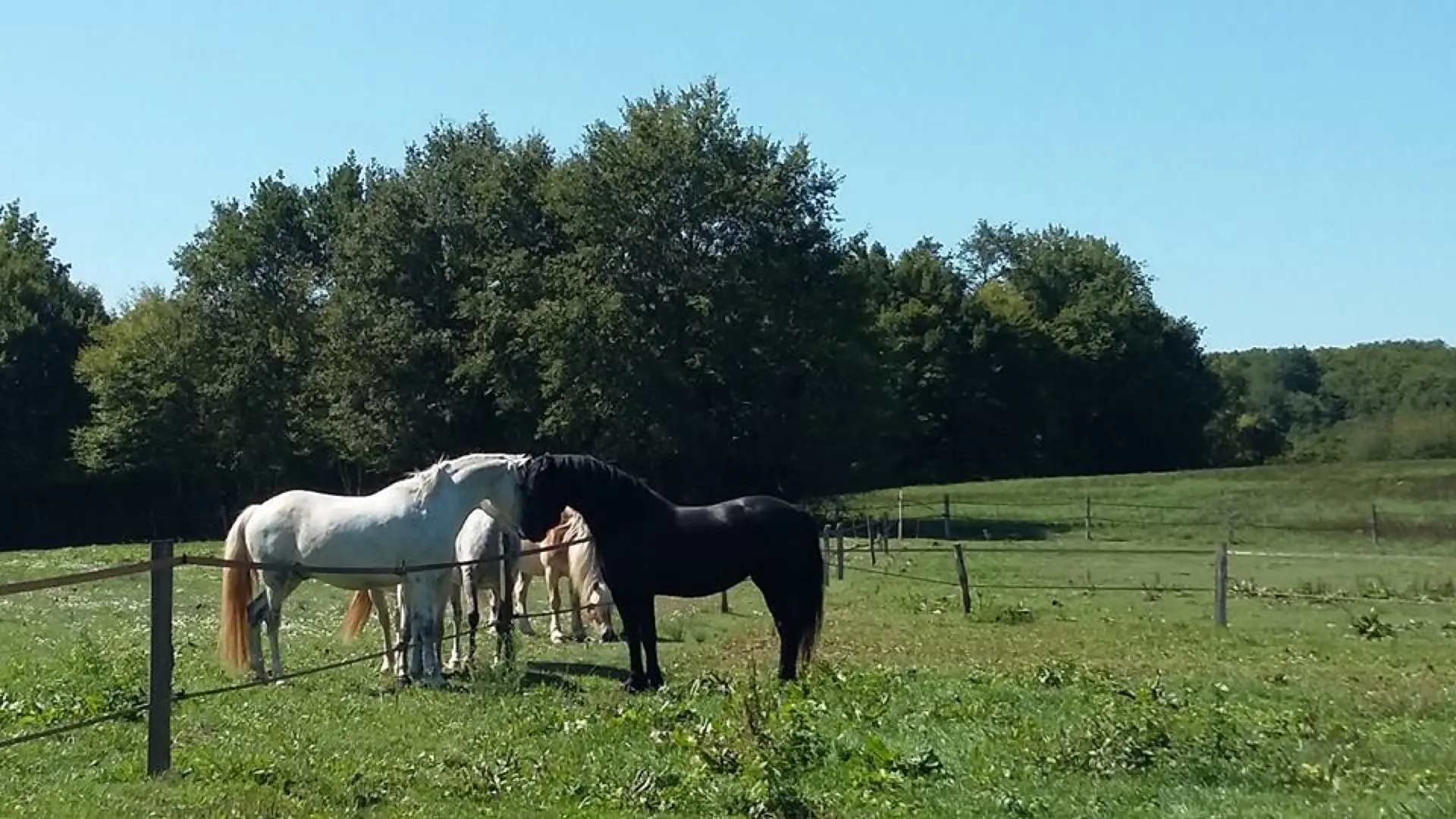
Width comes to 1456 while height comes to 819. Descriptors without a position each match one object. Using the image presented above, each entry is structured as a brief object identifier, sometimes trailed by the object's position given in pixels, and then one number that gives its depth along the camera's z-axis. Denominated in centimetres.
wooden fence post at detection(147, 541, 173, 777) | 896
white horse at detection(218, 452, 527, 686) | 1367
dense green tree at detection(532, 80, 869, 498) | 4750
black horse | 1351
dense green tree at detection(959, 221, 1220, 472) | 8450
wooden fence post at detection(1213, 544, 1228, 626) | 2191
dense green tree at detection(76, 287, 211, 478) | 5872
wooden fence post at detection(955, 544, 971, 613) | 2291
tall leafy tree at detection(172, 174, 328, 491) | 5966
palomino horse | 1705
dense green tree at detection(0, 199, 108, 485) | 6072
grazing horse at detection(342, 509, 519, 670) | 1507
